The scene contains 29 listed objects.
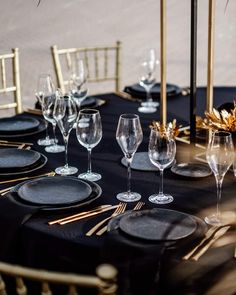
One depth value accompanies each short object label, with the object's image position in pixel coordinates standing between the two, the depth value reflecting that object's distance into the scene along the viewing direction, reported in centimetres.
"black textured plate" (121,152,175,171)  232
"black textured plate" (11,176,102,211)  201
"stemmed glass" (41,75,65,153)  253
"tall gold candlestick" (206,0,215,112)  221
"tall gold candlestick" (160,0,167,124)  230
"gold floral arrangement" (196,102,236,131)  215
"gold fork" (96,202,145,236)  190
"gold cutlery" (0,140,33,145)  262
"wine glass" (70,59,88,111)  302
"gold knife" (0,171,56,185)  224
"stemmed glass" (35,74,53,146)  274
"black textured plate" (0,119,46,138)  266
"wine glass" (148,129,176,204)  203
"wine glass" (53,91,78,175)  235
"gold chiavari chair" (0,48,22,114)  339
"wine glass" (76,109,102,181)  219
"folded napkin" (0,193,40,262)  196
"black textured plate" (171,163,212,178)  225
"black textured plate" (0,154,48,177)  228
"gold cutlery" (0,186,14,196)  213
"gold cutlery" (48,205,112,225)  195
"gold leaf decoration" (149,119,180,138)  205
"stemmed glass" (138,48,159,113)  307
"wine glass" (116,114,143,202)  211
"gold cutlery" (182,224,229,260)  180
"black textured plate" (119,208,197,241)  185
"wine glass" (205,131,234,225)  195
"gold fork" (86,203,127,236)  190
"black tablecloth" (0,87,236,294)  179
